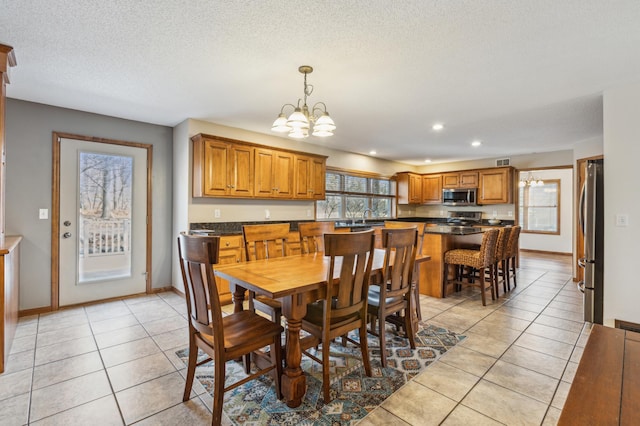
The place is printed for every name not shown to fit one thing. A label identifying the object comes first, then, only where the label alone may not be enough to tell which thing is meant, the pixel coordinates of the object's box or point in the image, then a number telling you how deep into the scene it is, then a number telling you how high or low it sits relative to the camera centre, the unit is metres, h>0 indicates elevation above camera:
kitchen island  4.22 -0.54
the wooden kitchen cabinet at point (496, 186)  6.26 +0.56
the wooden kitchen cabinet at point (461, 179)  6.75 +0.75
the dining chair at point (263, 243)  2.50 -0.31
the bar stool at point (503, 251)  4.22 -0.56
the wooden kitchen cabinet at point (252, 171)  3.90 +0.59
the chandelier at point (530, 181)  8.10 +0.83
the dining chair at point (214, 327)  1.64 -0.74
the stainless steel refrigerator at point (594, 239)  3.02 -0.27
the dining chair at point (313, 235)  3.25 -0.26
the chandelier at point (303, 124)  2.33 +0.70
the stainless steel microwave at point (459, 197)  6.69 +0.35
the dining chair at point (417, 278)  2.90 -0.64
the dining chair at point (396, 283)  2.26 -0.58
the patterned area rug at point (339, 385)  1.81 -1.22
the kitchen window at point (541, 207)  8.20 +0.14
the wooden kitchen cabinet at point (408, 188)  7.25 +0.58
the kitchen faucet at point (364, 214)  6.64 -0.05
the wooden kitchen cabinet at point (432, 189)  7.36 +0.57
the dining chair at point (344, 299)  1.88 -0.59
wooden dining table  1.83 -0.49
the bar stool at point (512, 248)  4.59 -0.56
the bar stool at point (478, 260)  3.85 -0.63
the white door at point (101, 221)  3.71 -0.13
